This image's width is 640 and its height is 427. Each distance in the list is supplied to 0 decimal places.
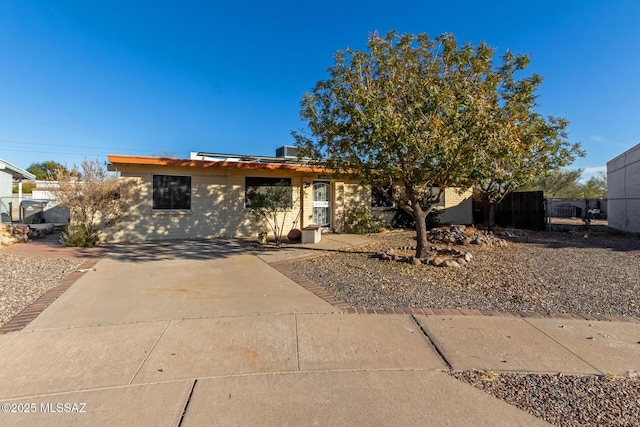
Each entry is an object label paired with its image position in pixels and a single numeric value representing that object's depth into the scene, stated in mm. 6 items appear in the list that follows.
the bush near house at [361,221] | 13859
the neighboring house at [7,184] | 16417
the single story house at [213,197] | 11891
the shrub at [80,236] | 10633
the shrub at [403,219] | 15664
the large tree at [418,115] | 6469
